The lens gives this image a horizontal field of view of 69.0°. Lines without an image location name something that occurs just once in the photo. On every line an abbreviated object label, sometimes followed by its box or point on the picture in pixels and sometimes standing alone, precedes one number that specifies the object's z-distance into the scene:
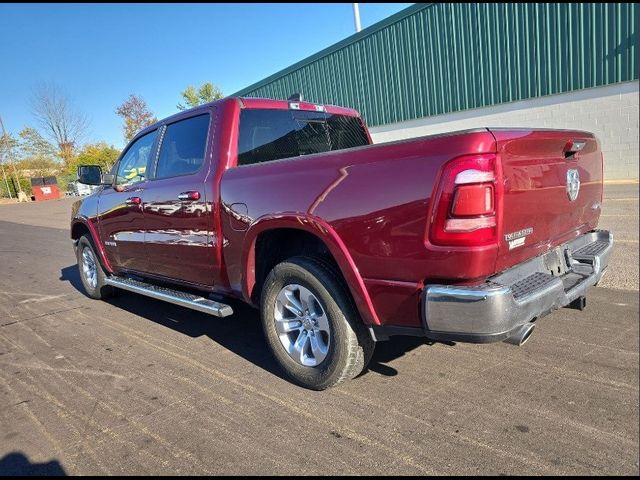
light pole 19.84
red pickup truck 2.32
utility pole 41.72
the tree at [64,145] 48.28
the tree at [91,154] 47.47
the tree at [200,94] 46.59
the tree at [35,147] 50.81
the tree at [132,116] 47.91
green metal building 12.22
